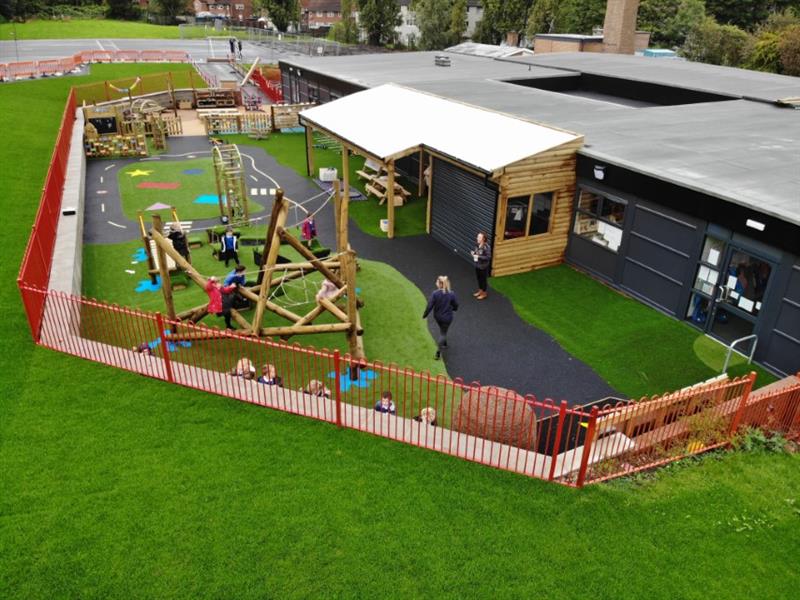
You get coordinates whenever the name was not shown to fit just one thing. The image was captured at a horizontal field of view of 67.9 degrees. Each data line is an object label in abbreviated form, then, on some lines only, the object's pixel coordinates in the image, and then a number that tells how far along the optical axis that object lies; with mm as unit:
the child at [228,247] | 16359
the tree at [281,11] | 77875
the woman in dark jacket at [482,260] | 14164
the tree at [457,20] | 71750
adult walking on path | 12062
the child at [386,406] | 9938
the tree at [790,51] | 45438
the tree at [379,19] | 74438
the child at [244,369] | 10672
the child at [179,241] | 15142
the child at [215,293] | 12031
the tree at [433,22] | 72031
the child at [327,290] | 13234
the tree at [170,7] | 86375
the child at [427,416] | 9688
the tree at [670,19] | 60344
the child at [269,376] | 10391
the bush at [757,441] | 9203
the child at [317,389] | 10242
